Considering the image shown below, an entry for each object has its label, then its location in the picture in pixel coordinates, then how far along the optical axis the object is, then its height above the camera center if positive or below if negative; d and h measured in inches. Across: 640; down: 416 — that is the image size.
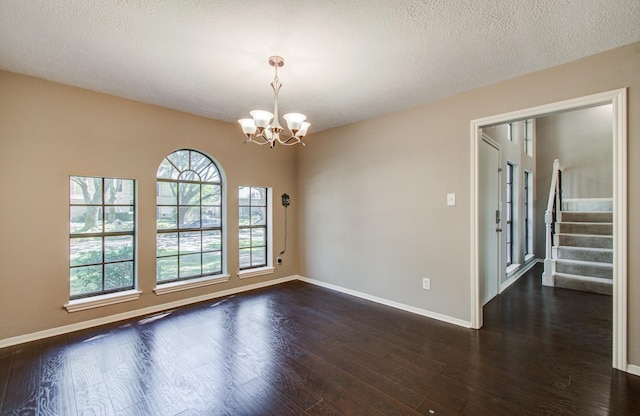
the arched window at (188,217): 143.1 -5.3
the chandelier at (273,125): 88.4 +27.1
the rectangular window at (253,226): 173.0 -11.9
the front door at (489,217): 128.2 -4.9
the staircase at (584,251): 164.9 -27.5
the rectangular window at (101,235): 118.4 -12.2
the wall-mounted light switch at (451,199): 122.3 +3.7
